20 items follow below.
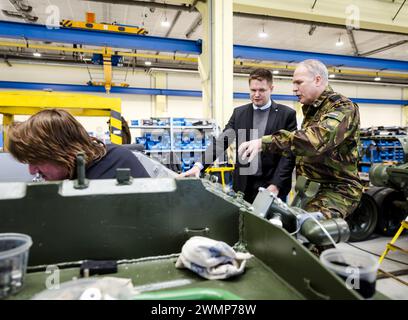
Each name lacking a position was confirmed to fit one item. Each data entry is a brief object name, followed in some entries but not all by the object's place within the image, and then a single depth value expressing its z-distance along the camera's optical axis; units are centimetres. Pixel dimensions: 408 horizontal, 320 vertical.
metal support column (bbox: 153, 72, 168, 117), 1053
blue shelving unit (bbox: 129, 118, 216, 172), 467
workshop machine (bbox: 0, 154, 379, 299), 63
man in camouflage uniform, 137
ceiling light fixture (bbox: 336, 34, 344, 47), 820
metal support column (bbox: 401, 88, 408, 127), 1336
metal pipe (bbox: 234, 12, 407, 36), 633
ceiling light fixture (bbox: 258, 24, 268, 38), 730
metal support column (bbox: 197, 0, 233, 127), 414
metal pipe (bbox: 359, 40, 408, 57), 836
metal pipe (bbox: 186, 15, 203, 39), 665
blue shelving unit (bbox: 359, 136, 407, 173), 631
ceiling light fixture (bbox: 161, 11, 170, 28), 636
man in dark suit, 201
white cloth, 65
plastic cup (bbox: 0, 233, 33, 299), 59
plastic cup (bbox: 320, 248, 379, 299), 54
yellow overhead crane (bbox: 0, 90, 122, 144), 323
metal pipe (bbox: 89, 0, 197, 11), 528
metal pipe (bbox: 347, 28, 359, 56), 763
